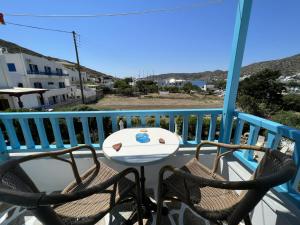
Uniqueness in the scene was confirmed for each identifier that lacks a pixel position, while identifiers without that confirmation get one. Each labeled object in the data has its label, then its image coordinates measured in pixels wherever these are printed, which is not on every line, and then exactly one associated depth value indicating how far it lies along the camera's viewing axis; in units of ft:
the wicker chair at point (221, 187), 2.28
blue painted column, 5.15
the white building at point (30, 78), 45.09
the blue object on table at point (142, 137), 4.72
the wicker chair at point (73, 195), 1.97
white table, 3.82
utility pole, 43.48
